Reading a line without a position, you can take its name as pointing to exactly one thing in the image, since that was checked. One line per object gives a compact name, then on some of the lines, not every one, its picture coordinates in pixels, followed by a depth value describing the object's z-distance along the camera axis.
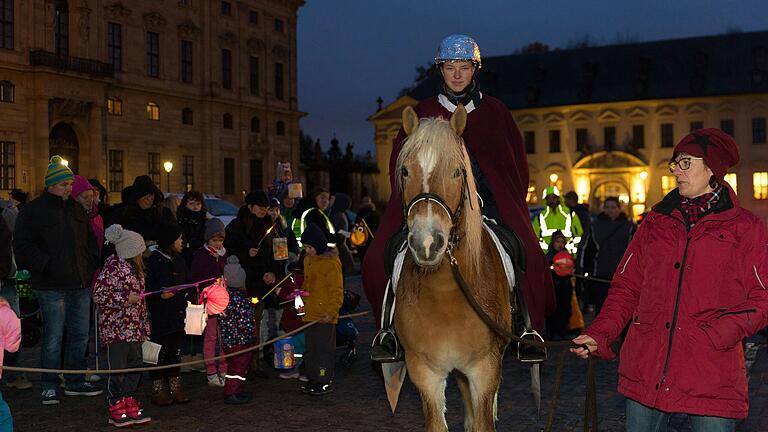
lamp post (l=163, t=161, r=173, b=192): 48.26
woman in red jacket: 3.69
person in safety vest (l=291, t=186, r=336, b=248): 10.34
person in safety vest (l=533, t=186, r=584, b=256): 13.12
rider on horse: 5.25
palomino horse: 4.18
